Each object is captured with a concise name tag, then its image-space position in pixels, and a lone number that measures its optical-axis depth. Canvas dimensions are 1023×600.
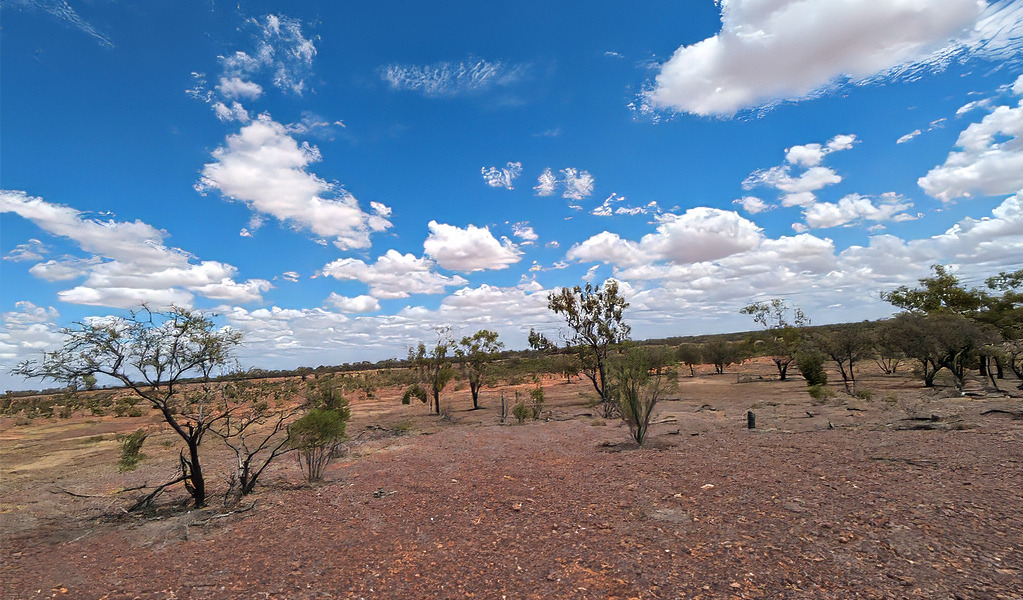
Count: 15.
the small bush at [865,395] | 21.21
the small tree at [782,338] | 39.94
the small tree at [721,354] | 51.69
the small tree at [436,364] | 32.15
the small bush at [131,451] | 10.97
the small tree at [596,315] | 32.62
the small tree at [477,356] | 33.78
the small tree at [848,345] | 31.28
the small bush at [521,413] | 24.06
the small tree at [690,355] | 54.62
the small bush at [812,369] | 29.55
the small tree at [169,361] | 9.27
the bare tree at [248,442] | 11.01
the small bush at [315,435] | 12.83
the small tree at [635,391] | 15.14
